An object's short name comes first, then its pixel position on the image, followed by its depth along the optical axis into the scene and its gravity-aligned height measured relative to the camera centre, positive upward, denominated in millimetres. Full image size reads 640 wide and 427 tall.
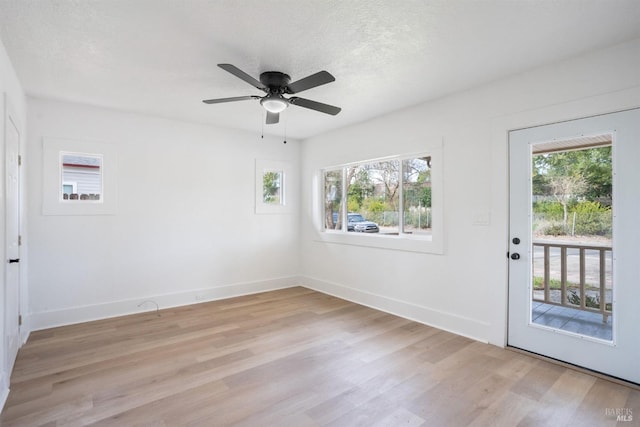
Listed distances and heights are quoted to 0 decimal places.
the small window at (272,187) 5375 +415
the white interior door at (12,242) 2500 -250
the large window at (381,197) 4027 +206
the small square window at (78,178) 3729 +402
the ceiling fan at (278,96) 2813 +1005
